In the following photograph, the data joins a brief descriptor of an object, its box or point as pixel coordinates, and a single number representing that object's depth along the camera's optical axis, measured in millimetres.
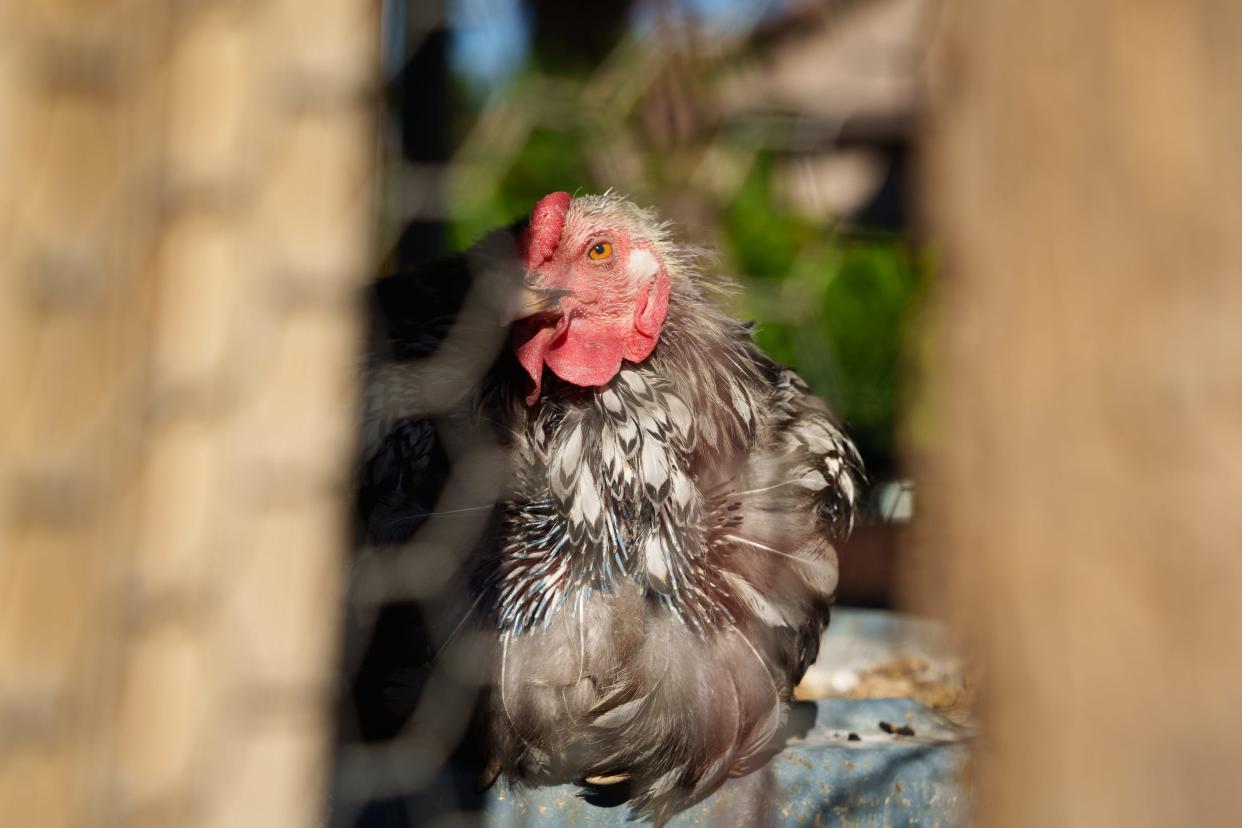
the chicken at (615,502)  993
